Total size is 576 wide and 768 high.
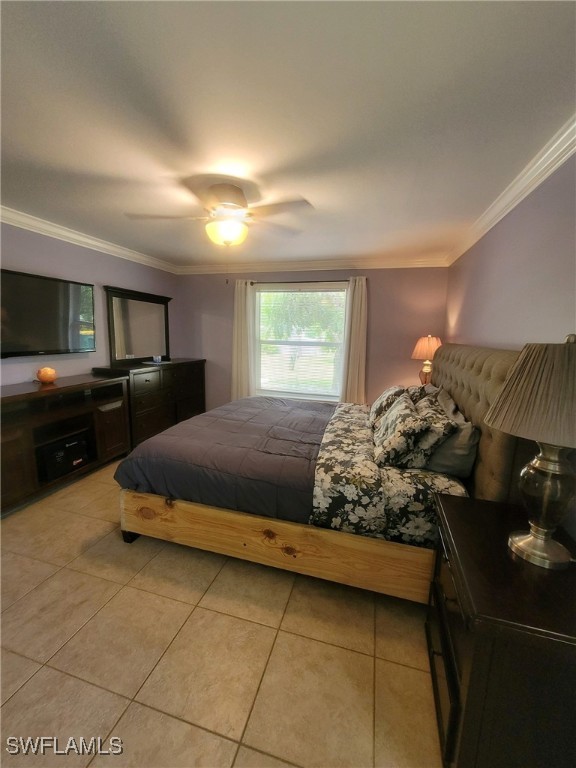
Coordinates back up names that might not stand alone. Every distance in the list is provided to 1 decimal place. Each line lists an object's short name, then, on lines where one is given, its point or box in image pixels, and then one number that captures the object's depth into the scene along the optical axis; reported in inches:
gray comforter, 62.1
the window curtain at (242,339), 158.1
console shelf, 84.2
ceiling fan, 71.6
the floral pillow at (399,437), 60.7
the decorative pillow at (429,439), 59.2
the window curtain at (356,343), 141.9
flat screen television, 91.6
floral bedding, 56.2
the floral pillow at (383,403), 90.5
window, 151.5
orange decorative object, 99.1
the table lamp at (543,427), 31.0
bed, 56.6
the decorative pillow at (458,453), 59.3
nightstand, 29.0
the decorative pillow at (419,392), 88.4
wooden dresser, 125.8
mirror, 130.2
